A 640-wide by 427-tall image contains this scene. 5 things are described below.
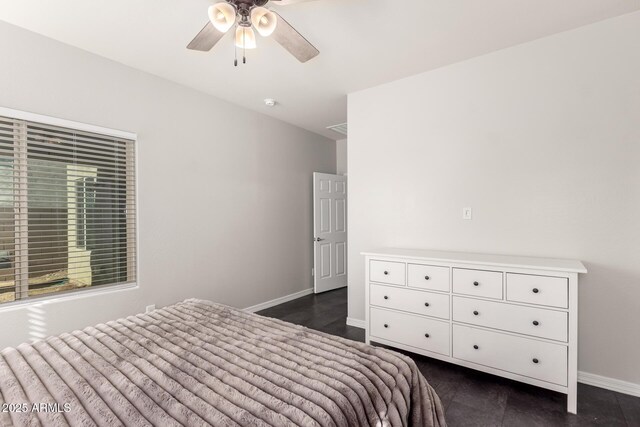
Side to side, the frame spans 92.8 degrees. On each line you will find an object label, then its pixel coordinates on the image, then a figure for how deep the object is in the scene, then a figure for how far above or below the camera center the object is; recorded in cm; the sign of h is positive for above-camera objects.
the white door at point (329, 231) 476 -33
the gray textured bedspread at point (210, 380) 102 -67
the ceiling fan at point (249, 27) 172 +111
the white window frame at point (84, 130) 219 +30
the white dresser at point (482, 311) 199 -76
